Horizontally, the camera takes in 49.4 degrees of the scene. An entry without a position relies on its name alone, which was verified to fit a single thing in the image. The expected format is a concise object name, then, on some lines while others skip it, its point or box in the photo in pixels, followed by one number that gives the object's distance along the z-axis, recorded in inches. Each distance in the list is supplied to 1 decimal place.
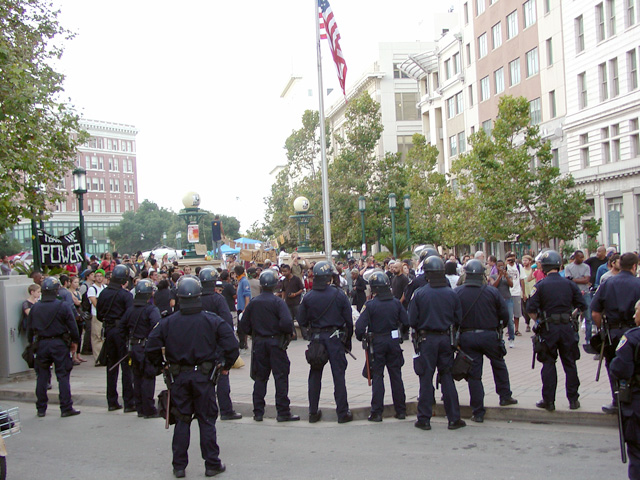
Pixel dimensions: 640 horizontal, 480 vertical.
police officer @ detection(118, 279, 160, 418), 374.9
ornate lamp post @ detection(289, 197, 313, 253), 987.9
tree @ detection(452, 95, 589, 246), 1246.9
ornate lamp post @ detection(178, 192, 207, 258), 800.5
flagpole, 943.0
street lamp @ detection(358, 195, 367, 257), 1213.3
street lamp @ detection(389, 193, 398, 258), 1168.8
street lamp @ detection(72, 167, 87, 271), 787.4
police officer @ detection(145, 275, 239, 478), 262.5
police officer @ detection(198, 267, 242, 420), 365.4
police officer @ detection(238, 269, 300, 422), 348.8
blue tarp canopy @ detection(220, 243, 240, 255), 1341.0
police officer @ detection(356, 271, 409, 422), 336.8
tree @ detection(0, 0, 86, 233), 554.9
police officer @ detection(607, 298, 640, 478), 209.9
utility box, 511.8
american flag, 886.4
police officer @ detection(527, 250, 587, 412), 320.2
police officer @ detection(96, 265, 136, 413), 394.9
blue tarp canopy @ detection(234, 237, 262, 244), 1387.8
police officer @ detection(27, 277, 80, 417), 386.6
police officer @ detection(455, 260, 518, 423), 326.6
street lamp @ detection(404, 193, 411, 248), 1194.6
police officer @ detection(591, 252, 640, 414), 303.4
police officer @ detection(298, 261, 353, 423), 342.6
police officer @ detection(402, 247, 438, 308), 509.4
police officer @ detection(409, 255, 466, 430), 317.7
